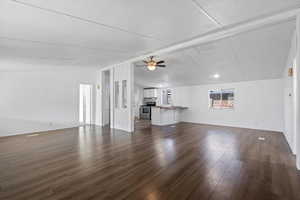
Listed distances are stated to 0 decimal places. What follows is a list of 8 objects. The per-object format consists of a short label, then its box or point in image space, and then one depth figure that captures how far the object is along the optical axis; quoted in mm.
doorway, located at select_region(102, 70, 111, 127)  7582
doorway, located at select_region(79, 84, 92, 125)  7863
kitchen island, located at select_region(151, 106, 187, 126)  7449
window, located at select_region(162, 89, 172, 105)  9789
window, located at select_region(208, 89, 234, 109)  7266
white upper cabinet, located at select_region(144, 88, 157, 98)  10732
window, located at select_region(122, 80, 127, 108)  6073
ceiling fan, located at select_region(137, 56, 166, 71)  4867
